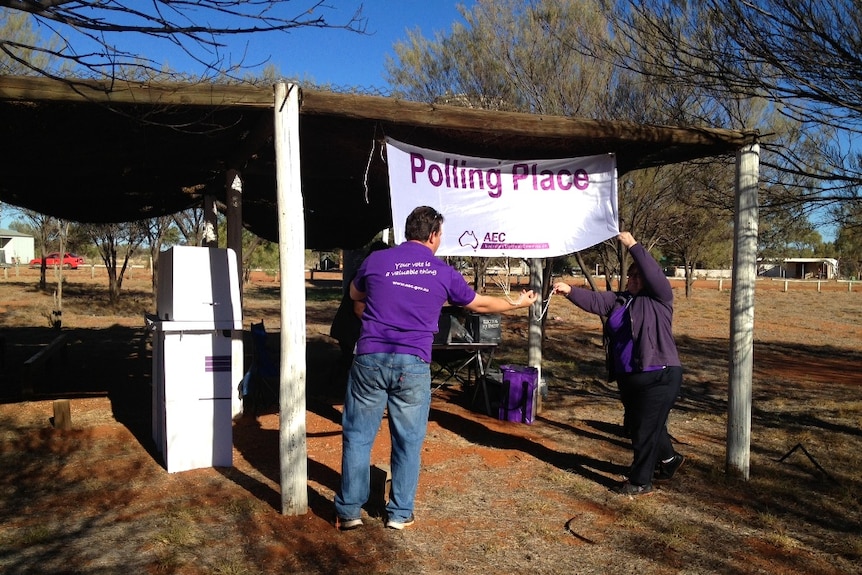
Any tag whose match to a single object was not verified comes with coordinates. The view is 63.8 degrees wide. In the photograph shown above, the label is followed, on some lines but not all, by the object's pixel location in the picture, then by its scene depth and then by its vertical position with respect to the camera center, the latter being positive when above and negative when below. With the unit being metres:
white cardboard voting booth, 5.16 -0.70
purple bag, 7.30 -1.39
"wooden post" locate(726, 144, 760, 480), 5.47 -0.47
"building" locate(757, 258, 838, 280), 71.22 -0.26
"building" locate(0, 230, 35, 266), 65.56 +1.41
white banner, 5.54 +0.55
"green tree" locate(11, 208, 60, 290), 23.17 +1.16
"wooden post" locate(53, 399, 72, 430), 6.55 -1.45
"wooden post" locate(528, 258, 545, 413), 7.99 -0.81
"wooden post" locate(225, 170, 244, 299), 7.40 +0.52
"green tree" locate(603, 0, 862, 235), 5.64 +1.81
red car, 50.83 -0.05
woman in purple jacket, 4.71 -0.60
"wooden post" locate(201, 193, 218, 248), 8.89 +0.50
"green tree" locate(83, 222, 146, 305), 21.41 +0.70
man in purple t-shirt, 3.97 -0.50
